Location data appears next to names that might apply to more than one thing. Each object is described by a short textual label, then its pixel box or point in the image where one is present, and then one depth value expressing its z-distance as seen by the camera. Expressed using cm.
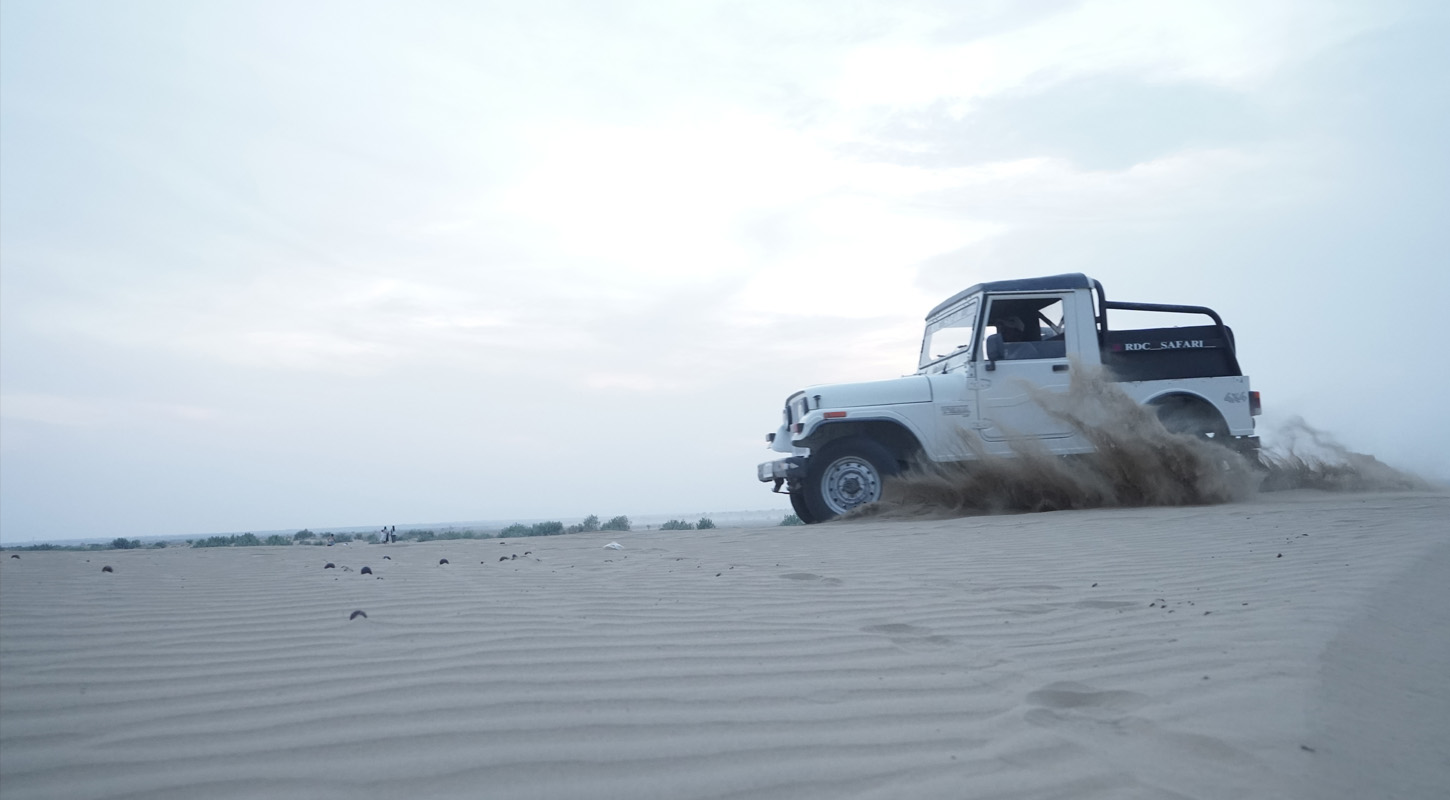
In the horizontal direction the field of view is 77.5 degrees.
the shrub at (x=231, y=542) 1084
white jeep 954
